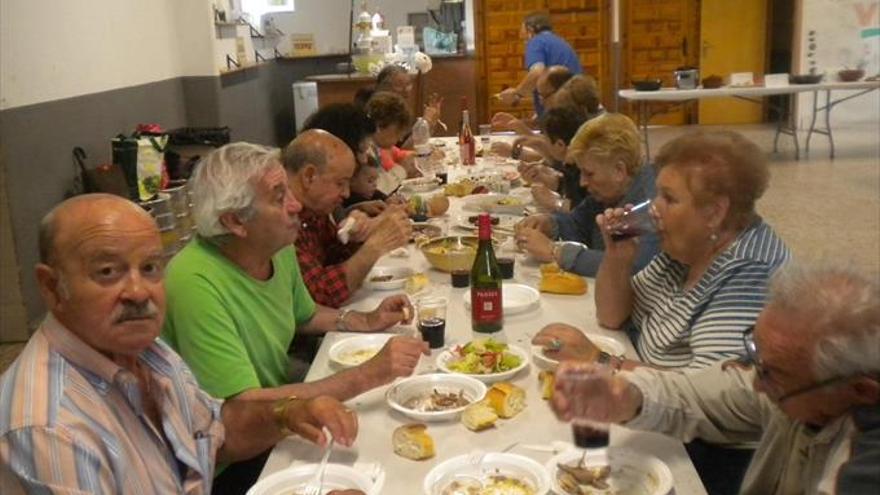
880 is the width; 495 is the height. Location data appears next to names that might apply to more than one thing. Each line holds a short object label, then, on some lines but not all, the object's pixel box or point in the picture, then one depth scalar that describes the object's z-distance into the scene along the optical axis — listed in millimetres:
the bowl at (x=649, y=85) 8789
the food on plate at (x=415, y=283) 2717
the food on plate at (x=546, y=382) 1878
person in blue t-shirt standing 7789
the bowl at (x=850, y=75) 8828
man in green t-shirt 1891
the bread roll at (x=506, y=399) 1796
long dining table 1586
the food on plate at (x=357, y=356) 2156
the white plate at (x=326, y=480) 1532
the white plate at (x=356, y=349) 2163
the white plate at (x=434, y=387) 1889
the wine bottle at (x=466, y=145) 5254
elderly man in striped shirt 1284
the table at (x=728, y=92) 8578
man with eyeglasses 1198
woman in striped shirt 1884
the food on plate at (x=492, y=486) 1515
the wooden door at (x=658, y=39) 11219
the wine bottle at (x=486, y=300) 2322
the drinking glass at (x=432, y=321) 2225
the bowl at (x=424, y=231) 3395
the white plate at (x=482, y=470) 1519
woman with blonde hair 2822
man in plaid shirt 2709
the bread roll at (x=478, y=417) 1739
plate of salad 1999
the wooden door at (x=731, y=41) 11258
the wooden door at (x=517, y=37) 10695
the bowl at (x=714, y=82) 8930
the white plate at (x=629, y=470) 1496
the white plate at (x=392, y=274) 2811
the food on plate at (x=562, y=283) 2650
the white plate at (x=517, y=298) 2471
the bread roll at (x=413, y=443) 1639
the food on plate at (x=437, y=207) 3875
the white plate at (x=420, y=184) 4527
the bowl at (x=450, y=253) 2877
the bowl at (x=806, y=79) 8789
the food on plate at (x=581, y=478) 1499
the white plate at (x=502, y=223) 3480
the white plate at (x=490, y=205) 3900
